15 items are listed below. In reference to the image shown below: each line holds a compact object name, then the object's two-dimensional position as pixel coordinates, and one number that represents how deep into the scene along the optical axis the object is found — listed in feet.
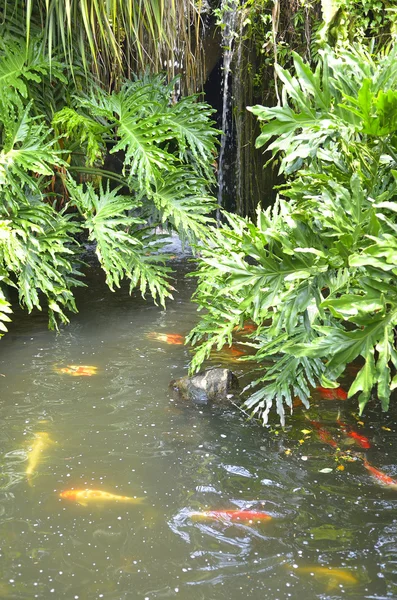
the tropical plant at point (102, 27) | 16.83
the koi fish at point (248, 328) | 18.28
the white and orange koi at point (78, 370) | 15.69
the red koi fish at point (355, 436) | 12.42
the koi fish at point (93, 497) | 10.71
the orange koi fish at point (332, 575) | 8.80
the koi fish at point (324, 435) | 12.48
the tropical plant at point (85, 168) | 16.46
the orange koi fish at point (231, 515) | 10.23
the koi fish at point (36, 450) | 11.63
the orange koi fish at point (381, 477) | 11.12
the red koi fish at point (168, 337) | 17.70
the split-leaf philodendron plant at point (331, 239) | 8.04
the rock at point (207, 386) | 14.38
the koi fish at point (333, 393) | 14.37
